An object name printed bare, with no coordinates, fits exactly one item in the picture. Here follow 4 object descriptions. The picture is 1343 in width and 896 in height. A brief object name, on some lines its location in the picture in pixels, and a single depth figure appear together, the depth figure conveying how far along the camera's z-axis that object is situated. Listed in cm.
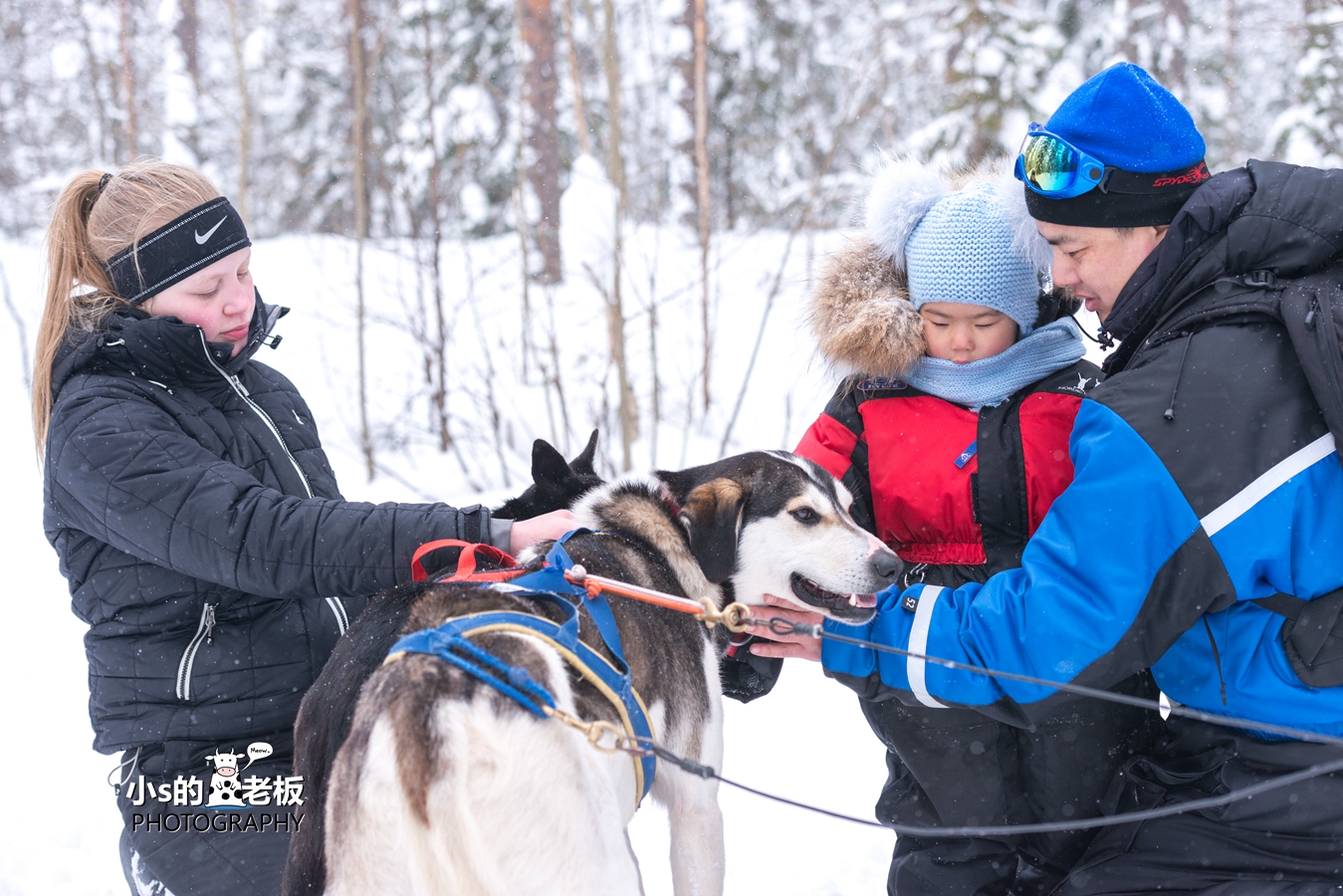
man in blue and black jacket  184
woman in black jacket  224
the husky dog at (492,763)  163
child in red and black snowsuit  247
